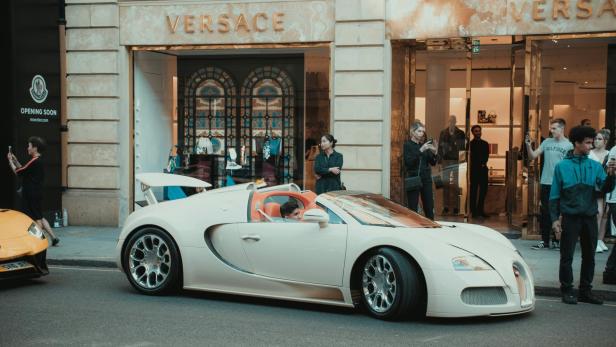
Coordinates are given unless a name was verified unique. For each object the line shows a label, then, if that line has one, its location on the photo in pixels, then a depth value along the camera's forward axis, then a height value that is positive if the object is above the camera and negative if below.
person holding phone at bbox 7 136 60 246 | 11.95 -0.91
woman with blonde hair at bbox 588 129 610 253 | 11.87 -1.06
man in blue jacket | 8.41 -0.88
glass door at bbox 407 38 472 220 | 14.31 +0.22
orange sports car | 8.71 -1.38
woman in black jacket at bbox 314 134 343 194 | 11.71 -0.61
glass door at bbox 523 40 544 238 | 13.17 +0.23
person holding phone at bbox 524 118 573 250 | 12.08 -0.51
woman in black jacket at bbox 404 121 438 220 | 12.02 -0.57
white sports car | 7.16 -1.24
